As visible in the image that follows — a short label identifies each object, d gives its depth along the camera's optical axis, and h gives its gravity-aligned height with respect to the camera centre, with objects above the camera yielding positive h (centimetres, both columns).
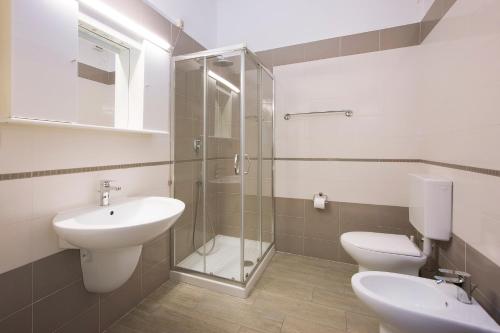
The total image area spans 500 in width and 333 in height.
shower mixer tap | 210 +13
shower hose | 214 -53
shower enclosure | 192 -4
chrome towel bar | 223 +48
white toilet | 152 -58
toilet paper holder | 236 -34
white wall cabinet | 95 +44
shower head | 193 +83
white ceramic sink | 101 -34
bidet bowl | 96 -66
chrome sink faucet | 135 -18
